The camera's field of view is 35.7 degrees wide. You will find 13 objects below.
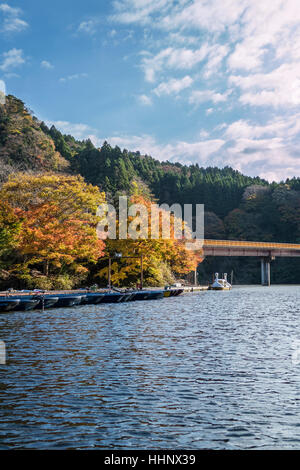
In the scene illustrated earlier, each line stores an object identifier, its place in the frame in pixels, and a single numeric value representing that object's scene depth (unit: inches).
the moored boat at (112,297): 2172.7
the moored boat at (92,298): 2042.3
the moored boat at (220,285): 3941.2
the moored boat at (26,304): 1686.1
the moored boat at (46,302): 1749.4
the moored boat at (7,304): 1630.2
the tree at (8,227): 2148.1
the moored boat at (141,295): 2359.7
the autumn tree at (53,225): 2234.3
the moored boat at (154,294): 2436.5
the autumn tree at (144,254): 2851.9
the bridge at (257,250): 4244.8
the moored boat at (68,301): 1872.5
